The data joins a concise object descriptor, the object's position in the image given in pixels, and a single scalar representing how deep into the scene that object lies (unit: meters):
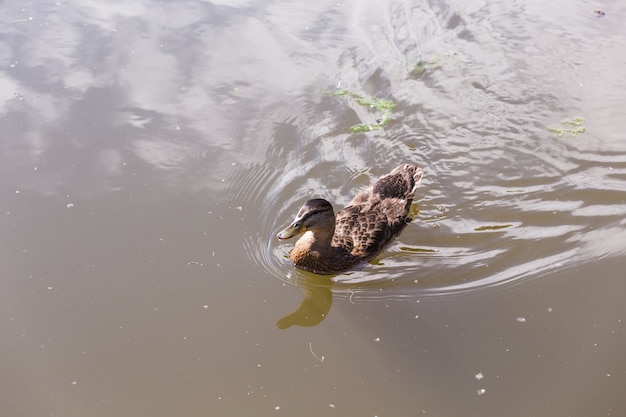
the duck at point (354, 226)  5.59
